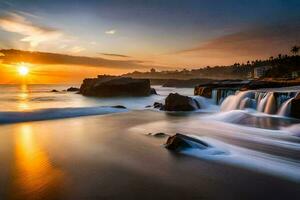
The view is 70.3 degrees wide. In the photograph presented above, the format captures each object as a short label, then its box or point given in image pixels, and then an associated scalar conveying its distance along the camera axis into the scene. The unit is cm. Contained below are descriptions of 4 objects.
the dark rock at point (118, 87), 4087
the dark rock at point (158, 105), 1997
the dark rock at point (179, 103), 1766
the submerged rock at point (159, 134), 910
